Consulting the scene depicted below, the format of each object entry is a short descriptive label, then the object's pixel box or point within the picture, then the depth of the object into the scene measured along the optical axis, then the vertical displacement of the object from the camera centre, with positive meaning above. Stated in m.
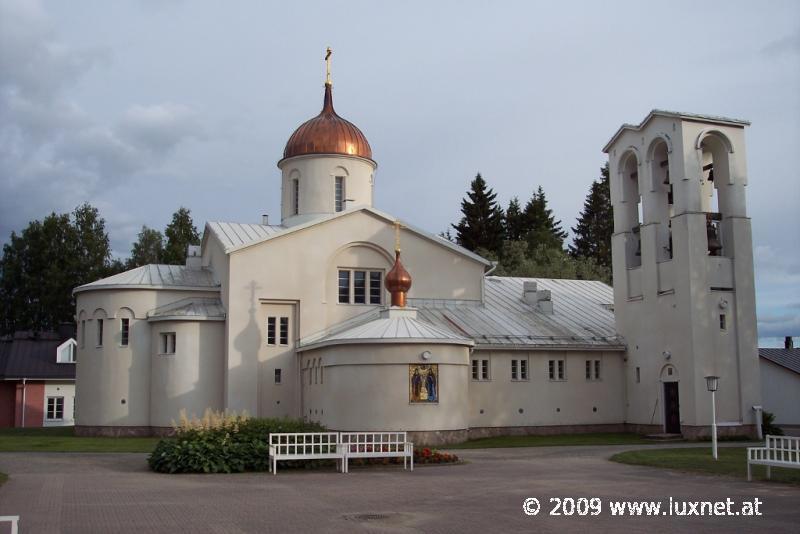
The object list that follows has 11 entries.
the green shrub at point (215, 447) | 20.39 -1.81
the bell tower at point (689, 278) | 31.78 +3.40
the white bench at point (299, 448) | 20.48 -1.92
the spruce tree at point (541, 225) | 74.38 +13.01
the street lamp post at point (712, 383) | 23.73 -0.43
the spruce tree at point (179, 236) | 63.41 +10.20
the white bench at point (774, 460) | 17.30 -1.92
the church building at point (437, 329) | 30.27 +1.60
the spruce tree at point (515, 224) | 77.81 +13.09
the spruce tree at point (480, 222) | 73.38 +12.61
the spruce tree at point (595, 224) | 78.69 +13.34
